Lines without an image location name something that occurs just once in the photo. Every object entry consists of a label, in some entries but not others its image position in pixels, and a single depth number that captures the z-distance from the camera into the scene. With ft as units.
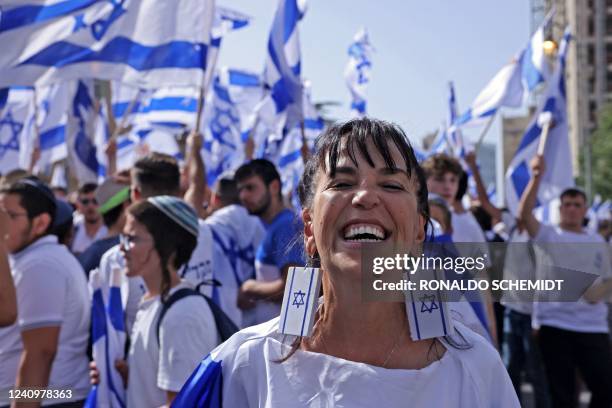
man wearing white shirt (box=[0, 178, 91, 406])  13.10
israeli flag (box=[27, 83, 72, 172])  32.86
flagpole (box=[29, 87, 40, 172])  31.61
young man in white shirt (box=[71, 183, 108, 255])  26.58
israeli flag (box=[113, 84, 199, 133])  39.17
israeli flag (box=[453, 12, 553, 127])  32.55
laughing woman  6.90
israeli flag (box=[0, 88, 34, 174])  31.68
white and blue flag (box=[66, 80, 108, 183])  30.55
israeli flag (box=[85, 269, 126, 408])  11.84
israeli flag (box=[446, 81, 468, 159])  35.94
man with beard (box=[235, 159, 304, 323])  17.56
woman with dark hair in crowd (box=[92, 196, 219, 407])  10.86
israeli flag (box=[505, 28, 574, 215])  28.43
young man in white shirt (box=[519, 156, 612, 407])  22.39
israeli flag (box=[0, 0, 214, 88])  20.36
